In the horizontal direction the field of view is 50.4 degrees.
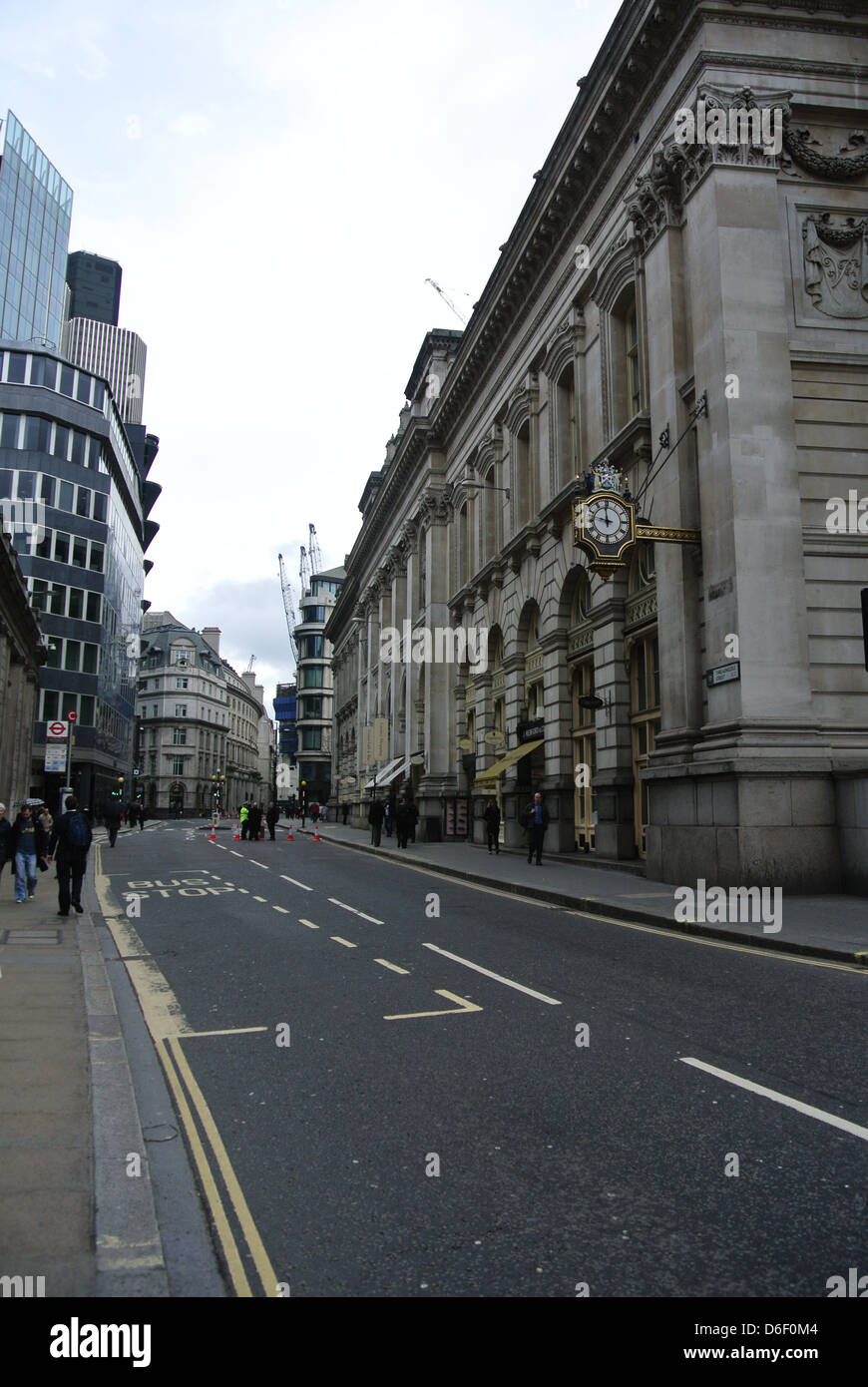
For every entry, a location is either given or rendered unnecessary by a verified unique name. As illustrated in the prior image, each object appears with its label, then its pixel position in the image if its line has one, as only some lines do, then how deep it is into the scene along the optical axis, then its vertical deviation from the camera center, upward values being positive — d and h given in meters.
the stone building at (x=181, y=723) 128.88 +12.65
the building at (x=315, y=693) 120.25 +15.86
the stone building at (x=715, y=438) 16.02 +7.59
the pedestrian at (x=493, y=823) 29.08 -0.26
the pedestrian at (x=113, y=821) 36.78 -0.39
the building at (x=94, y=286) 170.75 +99.15
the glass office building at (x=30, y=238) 88.06 +57.74
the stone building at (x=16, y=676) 37.37 +6.49
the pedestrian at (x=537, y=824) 22.84 -0.23
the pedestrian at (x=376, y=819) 34.43 -0.20
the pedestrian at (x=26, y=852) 15.91 -0.71
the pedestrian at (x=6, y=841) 16.59 -0.55
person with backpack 13.98 -0.63
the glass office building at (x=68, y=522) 58.72 +18.97
